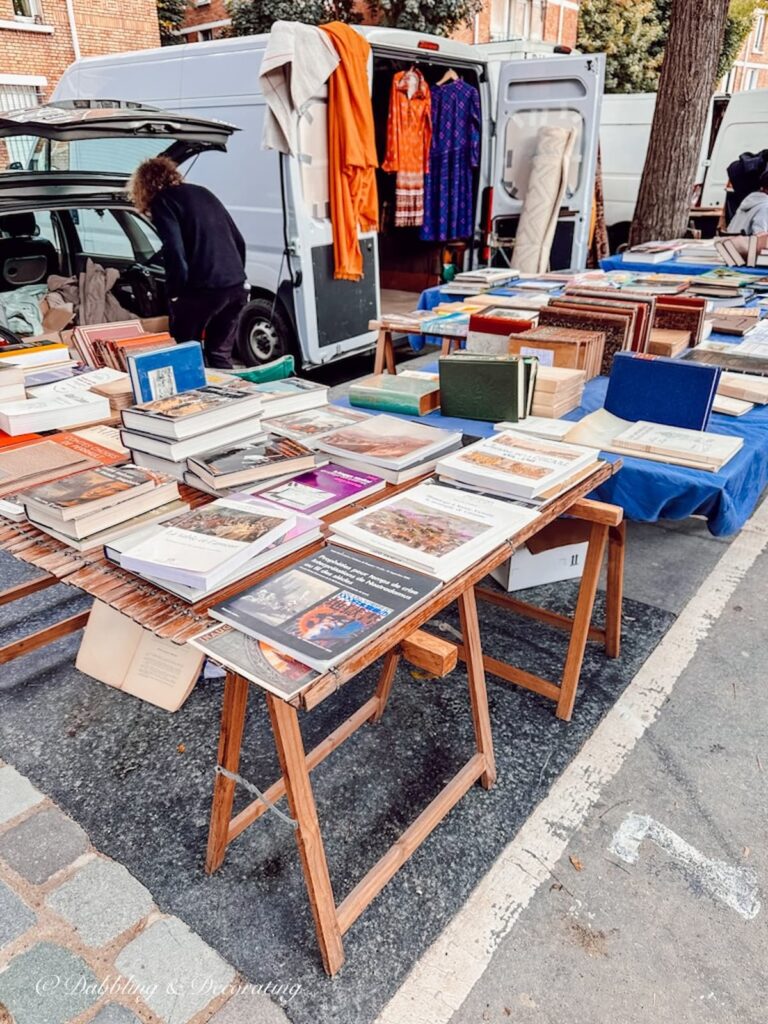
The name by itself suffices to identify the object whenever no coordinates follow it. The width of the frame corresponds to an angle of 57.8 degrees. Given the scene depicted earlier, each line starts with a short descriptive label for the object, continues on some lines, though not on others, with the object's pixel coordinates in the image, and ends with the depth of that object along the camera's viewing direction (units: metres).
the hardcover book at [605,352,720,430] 2.25
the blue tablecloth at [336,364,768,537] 1.97
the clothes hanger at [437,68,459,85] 6.82
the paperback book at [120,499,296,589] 1.33
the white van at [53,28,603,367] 4.94
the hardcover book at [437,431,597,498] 1.74
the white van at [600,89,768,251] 8.87
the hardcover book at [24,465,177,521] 1.52
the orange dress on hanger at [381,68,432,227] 6.81
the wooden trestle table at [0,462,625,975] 1.32
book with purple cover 1.68
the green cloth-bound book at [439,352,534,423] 2.29
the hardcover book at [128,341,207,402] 2.11
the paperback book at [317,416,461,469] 1.88
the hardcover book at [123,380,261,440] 1.85
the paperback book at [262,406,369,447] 2.10
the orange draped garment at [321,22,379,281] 4.79
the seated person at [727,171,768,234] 5.56
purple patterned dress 6.87
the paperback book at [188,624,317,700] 1.13
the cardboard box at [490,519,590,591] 2.84
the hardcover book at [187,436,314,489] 1.77
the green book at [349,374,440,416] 2.49
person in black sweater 4.59
